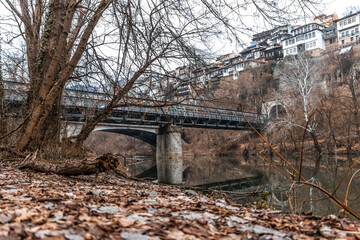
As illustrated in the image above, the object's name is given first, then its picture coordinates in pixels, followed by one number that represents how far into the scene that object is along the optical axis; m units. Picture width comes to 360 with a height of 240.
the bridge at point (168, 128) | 27.16
